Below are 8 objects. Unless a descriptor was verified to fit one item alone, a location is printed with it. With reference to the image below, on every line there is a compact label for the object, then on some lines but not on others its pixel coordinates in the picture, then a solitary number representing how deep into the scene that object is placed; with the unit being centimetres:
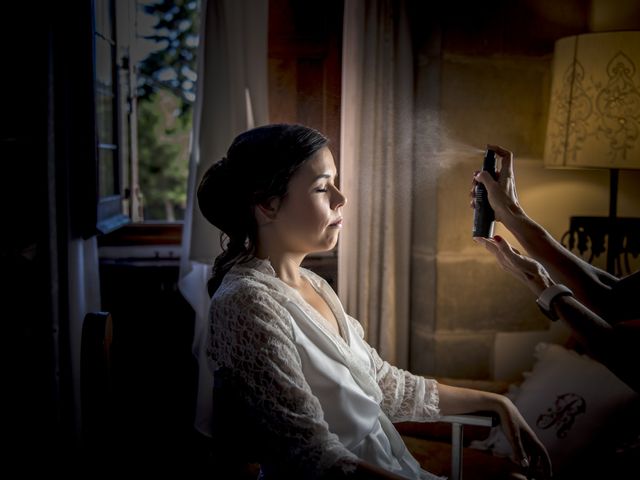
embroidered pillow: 191
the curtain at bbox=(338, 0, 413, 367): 246
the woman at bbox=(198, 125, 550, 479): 112
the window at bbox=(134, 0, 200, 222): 385
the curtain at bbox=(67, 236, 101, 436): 237
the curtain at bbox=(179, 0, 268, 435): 241
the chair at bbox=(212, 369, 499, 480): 116
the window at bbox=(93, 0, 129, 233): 256
